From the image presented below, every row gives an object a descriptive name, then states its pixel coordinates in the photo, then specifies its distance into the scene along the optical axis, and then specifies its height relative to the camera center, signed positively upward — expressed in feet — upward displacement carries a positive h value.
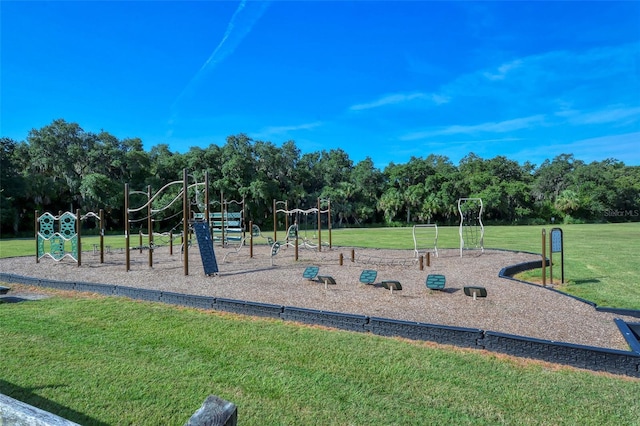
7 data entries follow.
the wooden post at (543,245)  27.30 -2.43
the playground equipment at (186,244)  31.63 -2.40
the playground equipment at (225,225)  57.02 -1.54
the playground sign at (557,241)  28.38 -2.13
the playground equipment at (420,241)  48.61 -5.16
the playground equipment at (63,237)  39.81 -2.20
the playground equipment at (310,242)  45.03 -4.50
